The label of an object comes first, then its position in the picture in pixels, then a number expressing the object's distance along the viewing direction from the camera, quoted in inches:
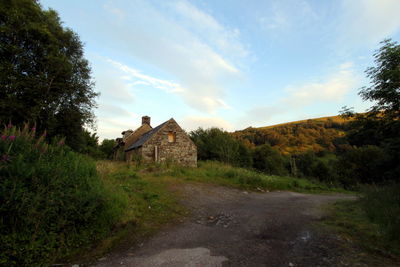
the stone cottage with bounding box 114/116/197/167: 741.9
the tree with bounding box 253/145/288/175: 1305.4
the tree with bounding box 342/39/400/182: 274.7
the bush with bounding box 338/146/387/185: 826.8
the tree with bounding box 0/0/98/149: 427.5
